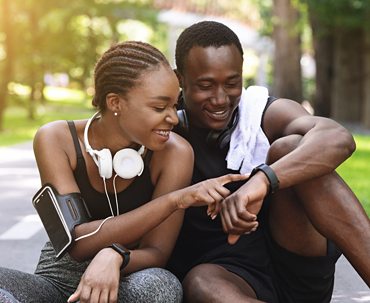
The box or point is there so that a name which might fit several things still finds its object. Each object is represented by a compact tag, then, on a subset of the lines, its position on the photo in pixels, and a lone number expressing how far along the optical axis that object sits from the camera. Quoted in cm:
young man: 233
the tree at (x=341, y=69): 1349
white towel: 269
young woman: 218
